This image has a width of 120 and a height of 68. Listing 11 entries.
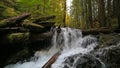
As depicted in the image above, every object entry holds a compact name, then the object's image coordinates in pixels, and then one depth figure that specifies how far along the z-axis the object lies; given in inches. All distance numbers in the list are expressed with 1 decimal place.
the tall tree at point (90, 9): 381.4
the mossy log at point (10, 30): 174.0
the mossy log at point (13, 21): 176.9
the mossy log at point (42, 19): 217.2
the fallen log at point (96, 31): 229.0
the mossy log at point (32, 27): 189.8
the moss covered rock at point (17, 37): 172.1
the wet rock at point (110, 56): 146.1
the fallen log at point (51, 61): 145.8
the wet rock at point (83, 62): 142.1
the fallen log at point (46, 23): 209.4
